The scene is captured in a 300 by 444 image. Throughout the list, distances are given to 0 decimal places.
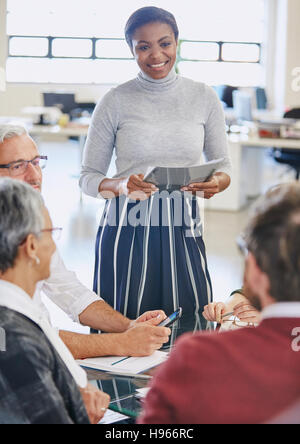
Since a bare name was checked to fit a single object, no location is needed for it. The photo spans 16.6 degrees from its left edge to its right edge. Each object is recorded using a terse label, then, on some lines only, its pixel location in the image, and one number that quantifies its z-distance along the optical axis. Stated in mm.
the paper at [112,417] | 2399
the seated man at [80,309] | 2712
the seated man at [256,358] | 1906
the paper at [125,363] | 2610
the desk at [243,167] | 8014
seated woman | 2187
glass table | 2426
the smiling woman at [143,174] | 3218
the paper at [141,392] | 2476
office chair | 8453
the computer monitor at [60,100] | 10448
